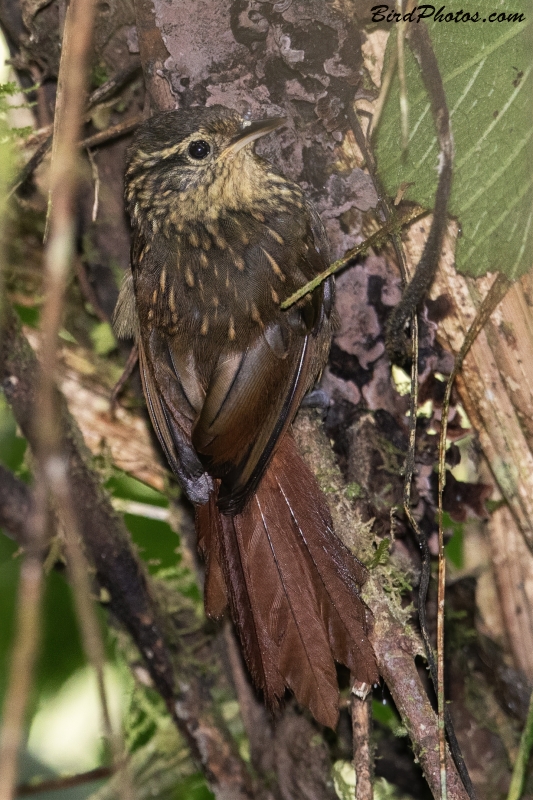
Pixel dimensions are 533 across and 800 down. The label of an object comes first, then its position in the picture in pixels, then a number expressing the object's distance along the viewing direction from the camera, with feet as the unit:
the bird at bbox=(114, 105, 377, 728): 14.05
